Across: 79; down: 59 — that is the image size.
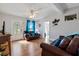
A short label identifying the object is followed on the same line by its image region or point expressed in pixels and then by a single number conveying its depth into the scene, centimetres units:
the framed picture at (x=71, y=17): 289
